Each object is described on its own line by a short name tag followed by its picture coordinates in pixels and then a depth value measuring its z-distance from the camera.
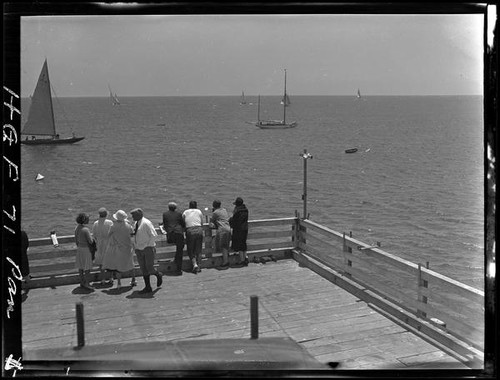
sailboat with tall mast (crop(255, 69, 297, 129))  137.93
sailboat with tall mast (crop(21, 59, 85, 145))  65.48
